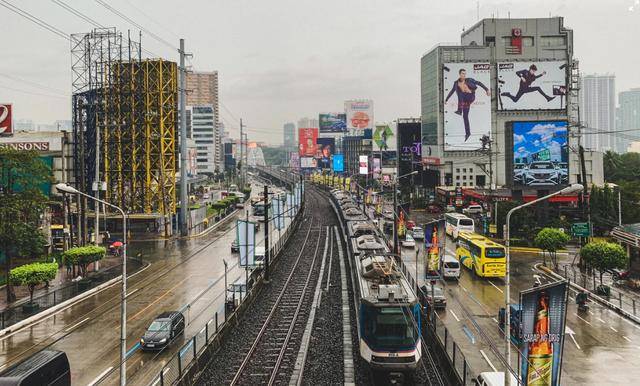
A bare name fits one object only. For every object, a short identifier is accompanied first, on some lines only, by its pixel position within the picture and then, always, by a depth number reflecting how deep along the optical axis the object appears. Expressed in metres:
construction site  60.25
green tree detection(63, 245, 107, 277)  35.50
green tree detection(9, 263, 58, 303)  29.48
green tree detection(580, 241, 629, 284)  31.55
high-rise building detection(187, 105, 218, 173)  191.00
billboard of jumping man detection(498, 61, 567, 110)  93.69
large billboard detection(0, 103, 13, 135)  45.81
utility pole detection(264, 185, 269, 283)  34.19
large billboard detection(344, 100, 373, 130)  182.12
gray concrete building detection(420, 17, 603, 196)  94.25
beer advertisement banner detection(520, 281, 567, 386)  14.66
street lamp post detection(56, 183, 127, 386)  13.93
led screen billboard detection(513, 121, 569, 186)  59.72
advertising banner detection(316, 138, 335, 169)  166.48
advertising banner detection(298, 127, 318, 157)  189.38
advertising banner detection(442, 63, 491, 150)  94.38
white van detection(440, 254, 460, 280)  35.41
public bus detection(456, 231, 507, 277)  35.28
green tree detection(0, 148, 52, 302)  30.78
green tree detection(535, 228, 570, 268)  39.16
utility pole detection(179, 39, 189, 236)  57.69
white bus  51.12
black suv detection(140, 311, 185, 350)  22.59
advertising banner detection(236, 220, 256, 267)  31.71
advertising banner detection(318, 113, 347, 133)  188.88
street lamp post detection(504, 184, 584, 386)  14.10
